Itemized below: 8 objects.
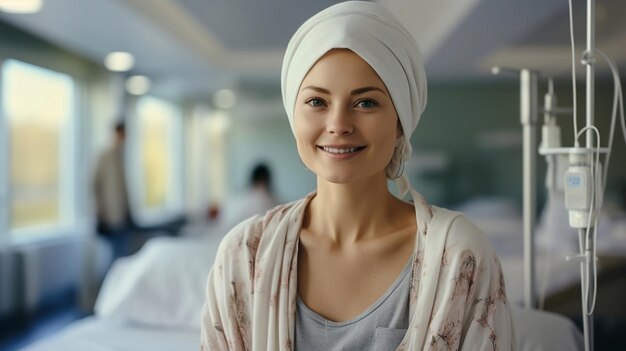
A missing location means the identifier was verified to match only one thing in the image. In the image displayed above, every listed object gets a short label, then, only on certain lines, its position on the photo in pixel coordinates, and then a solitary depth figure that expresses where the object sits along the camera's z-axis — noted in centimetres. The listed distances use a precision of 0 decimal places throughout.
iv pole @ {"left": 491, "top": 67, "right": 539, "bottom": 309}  193
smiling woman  111
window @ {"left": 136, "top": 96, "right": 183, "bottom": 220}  752
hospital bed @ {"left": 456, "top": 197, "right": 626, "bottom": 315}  244
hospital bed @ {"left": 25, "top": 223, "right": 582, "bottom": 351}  249
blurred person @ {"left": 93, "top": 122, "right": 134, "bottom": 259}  516
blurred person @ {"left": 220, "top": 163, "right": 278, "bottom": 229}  484
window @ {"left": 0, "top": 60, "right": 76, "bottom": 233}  482
